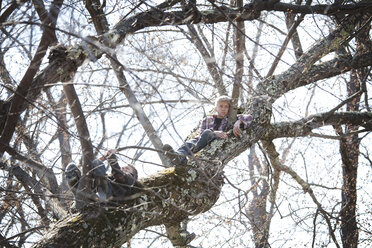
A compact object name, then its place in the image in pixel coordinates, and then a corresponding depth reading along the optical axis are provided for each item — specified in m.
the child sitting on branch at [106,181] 7.32
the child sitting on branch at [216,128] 9.45
